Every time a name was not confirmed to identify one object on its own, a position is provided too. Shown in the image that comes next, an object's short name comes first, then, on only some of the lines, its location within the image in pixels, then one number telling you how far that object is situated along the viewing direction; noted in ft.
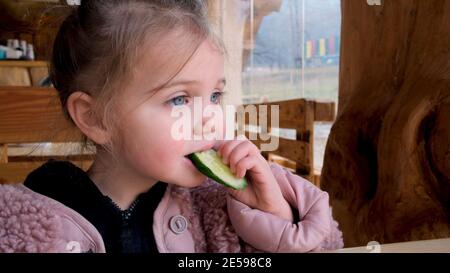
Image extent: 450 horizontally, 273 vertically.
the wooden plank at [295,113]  4.60
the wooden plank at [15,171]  3.93
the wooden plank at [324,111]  4.60
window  5.88
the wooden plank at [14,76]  8.54
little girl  1.95
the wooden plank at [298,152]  4.65
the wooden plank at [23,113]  3.74
